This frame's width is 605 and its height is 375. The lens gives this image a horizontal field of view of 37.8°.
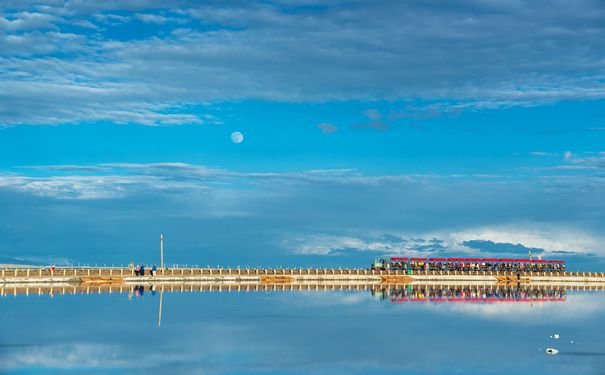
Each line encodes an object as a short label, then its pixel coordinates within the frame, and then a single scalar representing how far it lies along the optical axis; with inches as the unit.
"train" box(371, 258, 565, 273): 7731.3
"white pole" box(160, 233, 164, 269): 6087.6
